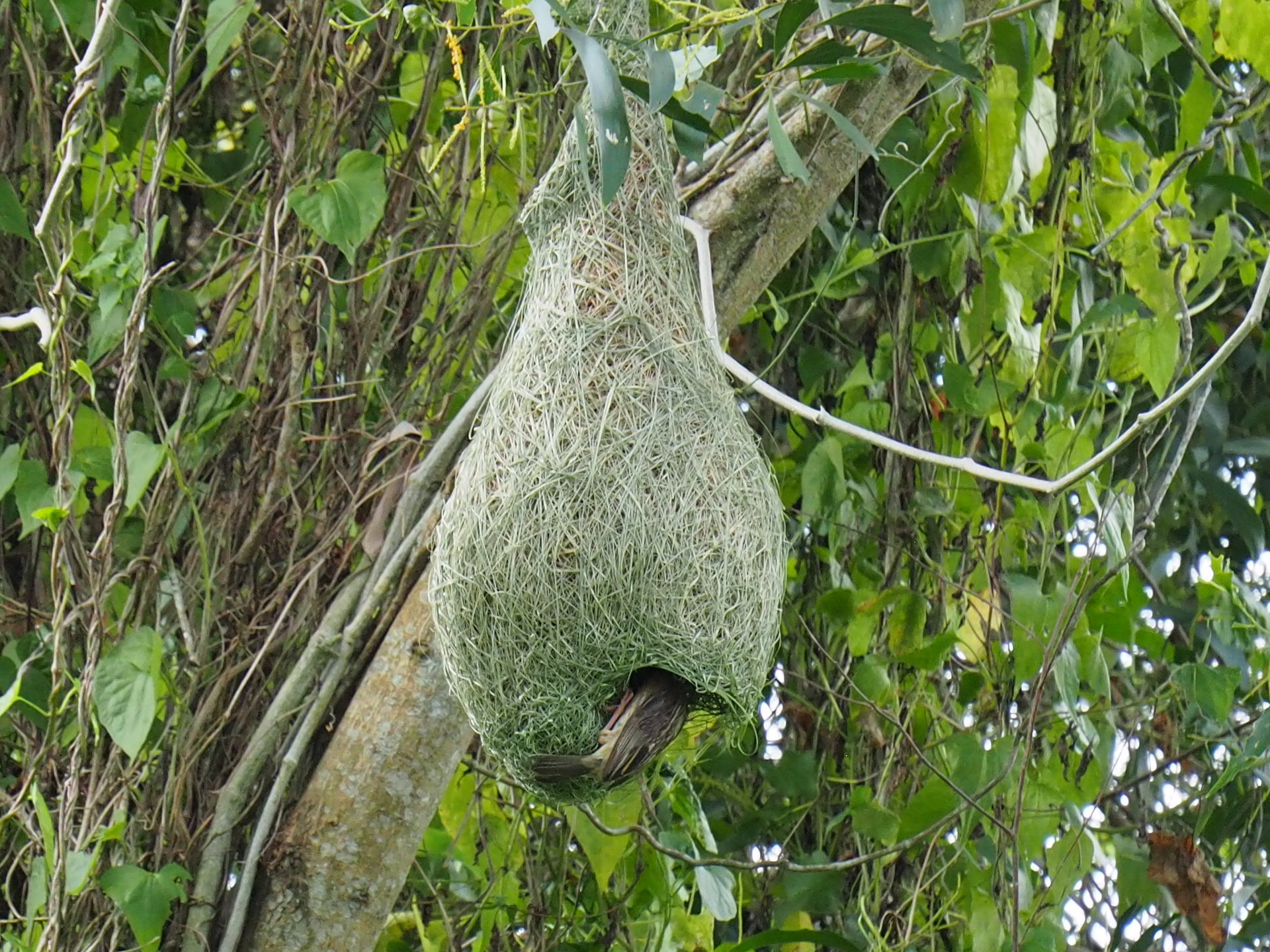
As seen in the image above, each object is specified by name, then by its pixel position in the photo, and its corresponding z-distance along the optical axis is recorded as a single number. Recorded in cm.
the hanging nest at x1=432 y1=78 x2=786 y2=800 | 859
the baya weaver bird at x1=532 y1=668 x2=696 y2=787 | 859
